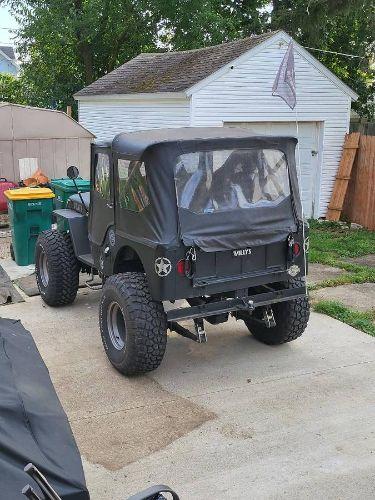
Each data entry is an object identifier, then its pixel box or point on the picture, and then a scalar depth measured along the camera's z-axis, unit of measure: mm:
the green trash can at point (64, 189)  9656
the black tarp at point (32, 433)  2166
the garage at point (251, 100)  12289
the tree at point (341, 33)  15430
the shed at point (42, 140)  13570
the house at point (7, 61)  46038
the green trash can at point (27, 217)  9570
